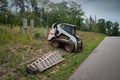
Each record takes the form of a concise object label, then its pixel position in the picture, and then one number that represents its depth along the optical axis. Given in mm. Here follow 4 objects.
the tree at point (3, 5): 26409
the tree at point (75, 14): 29983
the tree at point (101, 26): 46624
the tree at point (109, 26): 53924
